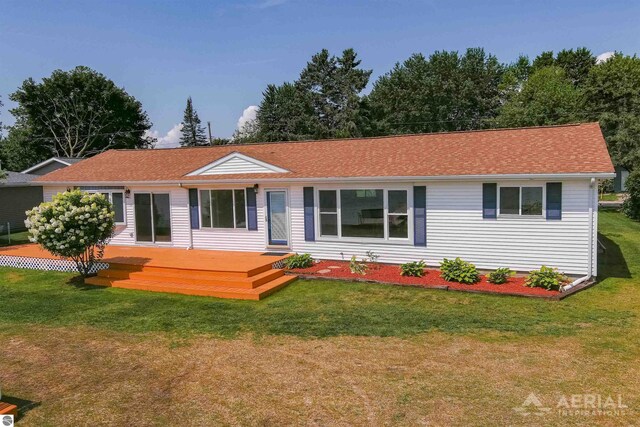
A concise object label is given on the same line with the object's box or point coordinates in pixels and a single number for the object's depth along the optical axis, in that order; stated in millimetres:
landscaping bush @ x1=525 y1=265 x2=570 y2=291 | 10219
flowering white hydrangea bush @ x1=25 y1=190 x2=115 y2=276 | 11273
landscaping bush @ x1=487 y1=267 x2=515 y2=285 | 10820
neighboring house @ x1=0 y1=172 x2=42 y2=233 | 23859
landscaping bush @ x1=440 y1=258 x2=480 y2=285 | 10977
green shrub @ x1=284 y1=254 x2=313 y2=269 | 12812
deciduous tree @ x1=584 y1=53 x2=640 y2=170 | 29969
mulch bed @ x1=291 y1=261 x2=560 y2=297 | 10237
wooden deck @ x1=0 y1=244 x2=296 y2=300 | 10922
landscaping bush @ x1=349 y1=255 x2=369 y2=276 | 12197
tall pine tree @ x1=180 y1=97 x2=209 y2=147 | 68750
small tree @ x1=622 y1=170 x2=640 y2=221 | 22891
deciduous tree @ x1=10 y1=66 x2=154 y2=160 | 42062
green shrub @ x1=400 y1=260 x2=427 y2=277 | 11773
